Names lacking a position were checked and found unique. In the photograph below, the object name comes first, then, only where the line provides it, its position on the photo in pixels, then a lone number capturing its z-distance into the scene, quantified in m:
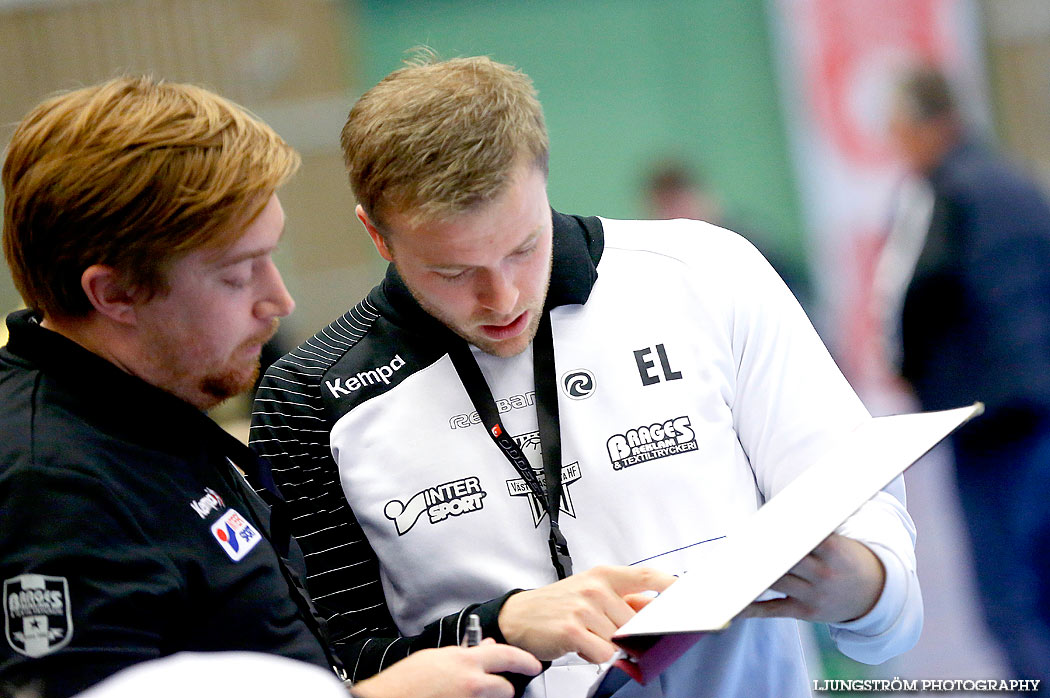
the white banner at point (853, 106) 13.41
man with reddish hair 2.59
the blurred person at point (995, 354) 8.04
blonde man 3.48
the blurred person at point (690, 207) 11.87
